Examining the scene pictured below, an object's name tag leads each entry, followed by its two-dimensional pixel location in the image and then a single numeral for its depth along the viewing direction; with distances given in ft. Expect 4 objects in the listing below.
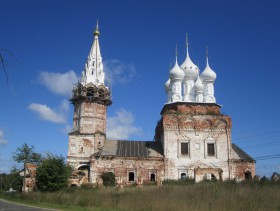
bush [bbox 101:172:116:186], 111.96
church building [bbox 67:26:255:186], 116.88
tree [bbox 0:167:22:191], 162.61
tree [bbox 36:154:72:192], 92.63
